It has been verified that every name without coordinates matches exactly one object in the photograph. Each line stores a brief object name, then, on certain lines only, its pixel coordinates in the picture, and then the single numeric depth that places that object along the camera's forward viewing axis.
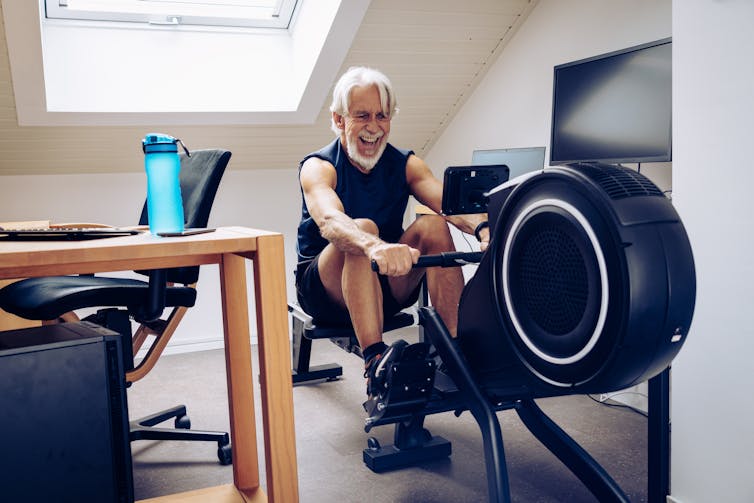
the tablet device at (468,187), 1.48
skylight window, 2.76
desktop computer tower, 1.04
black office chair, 1.66
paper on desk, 1.76
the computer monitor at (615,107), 1.95
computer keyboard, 1.15
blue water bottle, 1.23
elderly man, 1.78
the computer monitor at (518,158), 2.53
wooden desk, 1.02
